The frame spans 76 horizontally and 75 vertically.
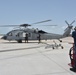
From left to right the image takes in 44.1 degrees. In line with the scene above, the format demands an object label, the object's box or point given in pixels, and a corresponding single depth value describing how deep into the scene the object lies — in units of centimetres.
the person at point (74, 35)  350
